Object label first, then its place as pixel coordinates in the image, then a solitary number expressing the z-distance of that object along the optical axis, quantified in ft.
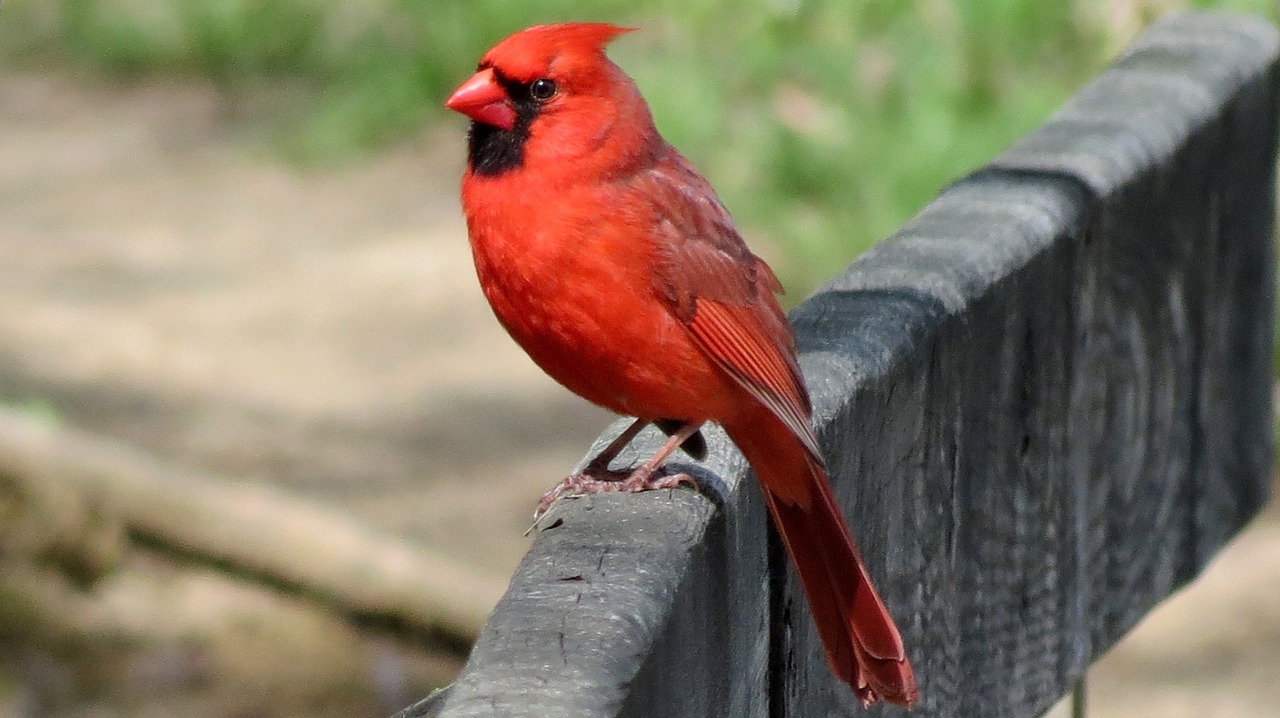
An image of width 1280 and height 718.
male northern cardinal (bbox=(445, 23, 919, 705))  13.65
